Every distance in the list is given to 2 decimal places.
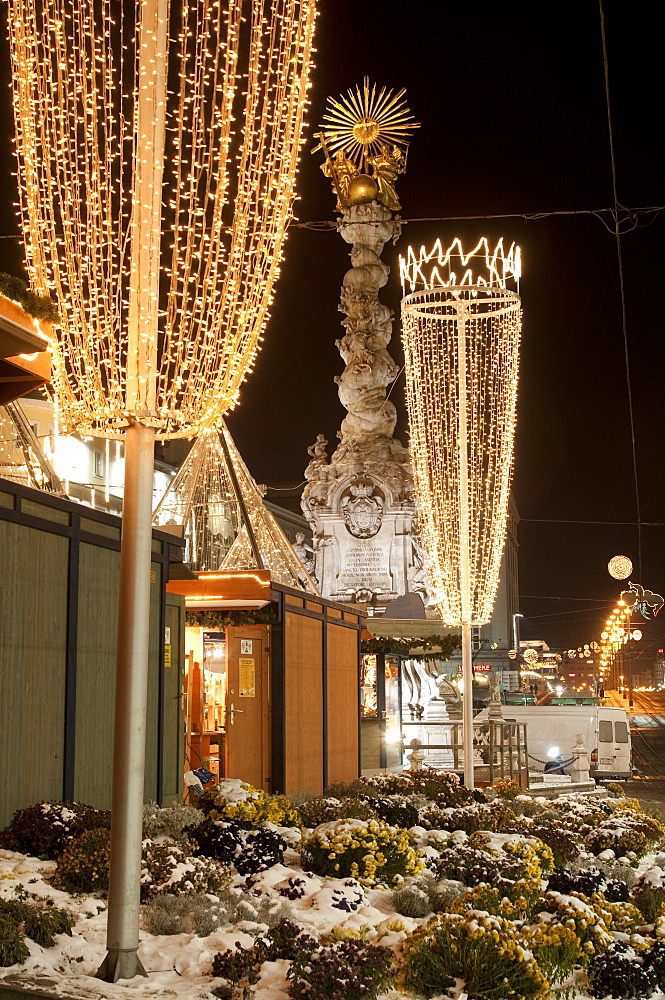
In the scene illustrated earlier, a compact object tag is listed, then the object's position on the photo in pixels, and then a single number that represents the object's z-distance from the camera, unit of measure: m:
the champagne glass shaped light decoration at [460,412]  19.81
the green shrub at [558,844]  12.31
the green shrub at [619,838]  13.33
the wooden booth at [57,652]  10.05
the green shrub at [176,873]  8.59
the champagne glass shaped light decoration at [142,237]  7.64
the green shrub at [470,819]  13.30
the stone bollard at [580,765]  27.60
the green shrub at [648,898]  10.56
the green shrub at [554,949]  7.93
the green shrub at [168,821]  10.38
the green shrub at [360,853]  9.91
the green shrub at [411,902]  9.26
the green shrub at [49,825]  9.18
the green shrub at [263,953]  7.07
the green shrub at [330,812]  12.21
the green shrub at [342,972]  6.76
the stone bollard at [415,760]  23.11
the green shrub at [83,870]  8.34
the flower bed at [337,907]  7.20
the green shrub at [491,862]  10.31
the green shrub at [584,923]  8.49
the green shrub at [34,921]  7.12
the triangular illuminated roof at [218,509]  21.70
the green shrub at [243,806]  10.91
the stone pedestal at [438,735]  32.45
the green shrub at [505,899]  8.89
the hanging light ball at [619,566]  41.66
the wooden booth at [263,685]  16.50
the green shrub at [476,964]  7.32
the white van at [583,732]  32.72
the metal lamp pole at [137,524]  6.95
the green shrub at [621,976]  7.85
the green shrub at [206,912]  7.90
